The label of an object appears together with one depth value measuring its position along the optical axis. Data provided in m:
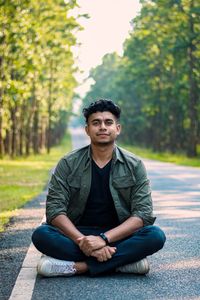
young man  5.85
